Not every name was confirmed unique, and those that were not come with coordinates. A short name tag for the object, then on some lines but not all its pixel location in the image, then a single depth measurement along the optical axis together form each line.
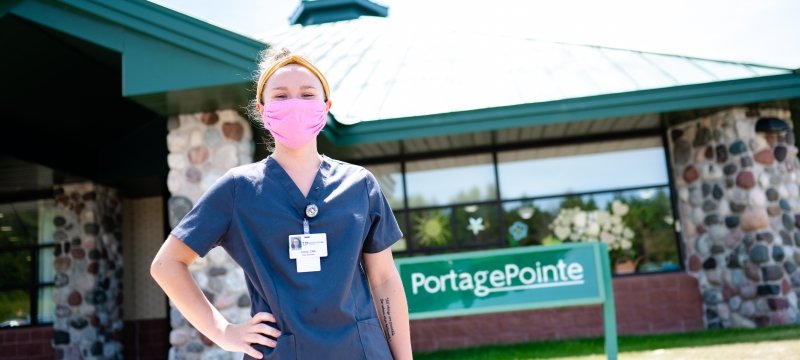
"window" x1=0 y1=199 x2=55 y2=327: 10.23
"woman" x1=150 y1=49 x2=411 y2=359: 1.61
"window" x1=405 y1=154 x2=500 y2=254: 9.29
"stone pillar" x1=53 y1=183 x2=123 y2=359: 9.43
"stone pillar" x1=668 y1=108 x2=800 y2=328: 8.03
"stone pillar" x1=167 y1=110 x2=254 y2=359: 6.34
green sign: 5.31
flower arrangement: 9.09
